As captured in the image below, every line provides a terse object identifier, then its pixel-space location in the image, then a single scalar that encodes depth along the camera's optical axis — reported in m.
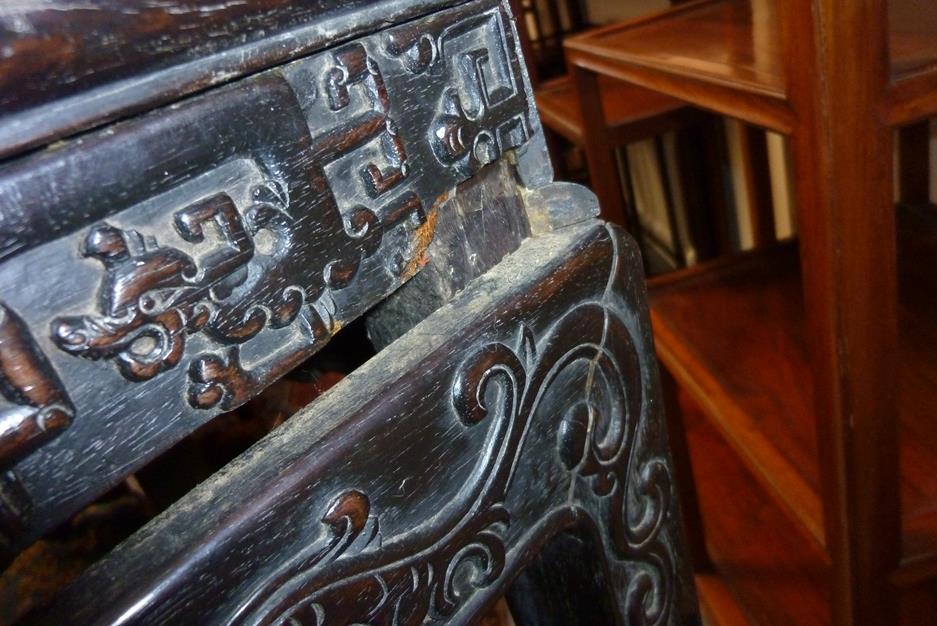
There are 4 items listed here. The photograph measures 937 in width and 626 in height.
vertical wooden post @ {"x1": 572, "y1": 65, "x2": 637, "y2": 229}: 0.88
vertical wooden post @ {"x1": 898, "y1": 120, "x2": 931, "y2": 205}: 0.92
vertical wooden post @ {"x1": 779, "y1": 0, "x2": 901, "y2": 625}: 0.37
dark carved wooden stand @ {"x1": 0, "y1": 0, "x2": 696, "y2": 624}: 0.20
